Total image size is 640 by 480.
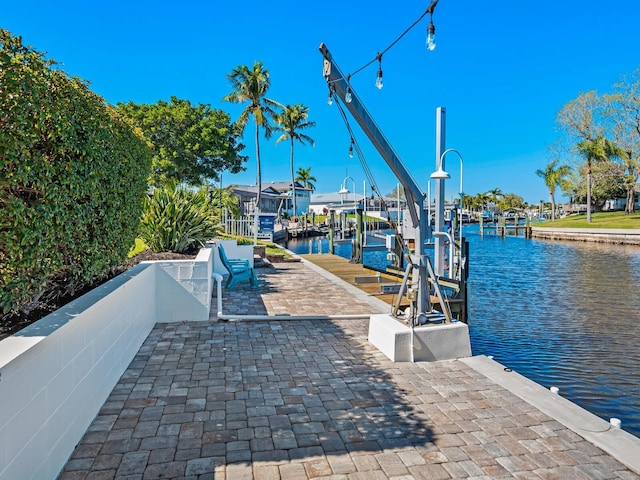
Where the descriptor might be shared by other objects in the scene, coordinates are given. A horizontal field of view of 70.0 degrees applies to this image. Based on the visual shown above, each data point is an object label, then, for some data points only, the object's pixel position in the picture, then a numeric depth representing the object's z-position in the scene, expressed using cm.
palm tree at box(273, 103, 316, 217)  4541
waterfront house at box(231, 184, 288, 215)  4541
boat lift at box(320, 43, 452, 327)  484
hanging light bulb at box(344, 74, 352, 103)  480
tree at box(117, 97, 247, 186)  2958
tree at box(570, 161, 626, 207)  4456
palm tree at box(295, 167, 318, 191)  7612
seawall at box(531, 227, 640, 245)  3419
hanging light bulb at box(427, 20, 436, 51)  428
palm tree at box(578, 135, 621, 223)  4412
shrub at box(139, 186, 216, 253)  897
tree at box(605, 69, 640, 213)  4174
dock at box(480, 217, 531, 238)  4670
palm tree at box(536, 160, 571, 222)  6141
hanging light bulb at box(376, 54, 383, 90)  526
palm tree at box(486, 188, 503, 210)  10558
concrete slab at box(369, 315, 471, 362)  497
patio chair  884
